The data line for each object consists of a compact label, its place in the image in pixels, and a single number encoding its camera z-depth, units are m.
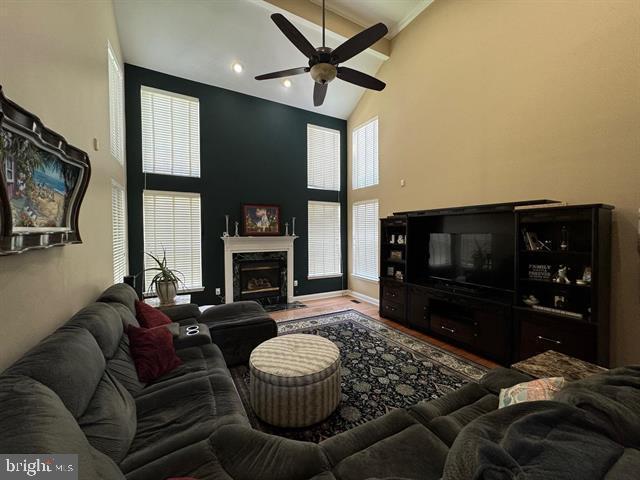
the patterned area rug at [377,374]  2.08
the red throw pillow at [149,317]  2.38
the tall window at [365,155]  5.36
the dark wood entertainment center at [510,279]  2.38
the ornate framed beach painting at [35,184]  1.17
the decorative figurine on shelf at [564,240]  2.65
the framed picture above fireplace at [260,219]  5.05
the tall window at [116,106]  3.19
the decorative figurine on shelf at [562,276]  2.57
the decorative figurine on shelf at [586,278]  2.40
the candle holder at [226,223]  4.92
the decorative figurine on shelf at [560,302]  2.64
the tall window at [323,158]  5.77
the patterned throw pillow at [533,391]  1.18
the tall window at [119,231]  3.29
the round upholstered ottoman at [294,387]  1.90
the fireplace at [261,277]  4.98
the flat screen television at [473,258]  3.14
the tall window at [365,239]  5.37
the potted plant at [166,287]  3.58
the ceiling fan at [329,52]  2.26
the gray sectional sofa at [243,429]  0.75
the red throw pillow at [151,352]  1.83
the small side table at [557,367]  1.57
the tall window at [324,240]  5.83
